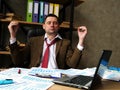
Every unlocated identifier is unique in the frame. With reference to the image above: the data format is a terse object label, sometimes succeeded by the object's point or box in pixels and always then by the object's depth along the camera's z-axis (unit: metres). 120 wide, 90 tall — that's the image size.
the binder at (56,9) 2.81
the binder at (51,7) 2.79
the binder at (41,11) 2.76
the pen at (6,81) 1.08
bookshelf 2.74
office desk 1.08
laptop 1.05
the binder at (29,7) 2.75
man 2.11
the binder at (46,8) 2.77
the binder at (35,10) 2.75
